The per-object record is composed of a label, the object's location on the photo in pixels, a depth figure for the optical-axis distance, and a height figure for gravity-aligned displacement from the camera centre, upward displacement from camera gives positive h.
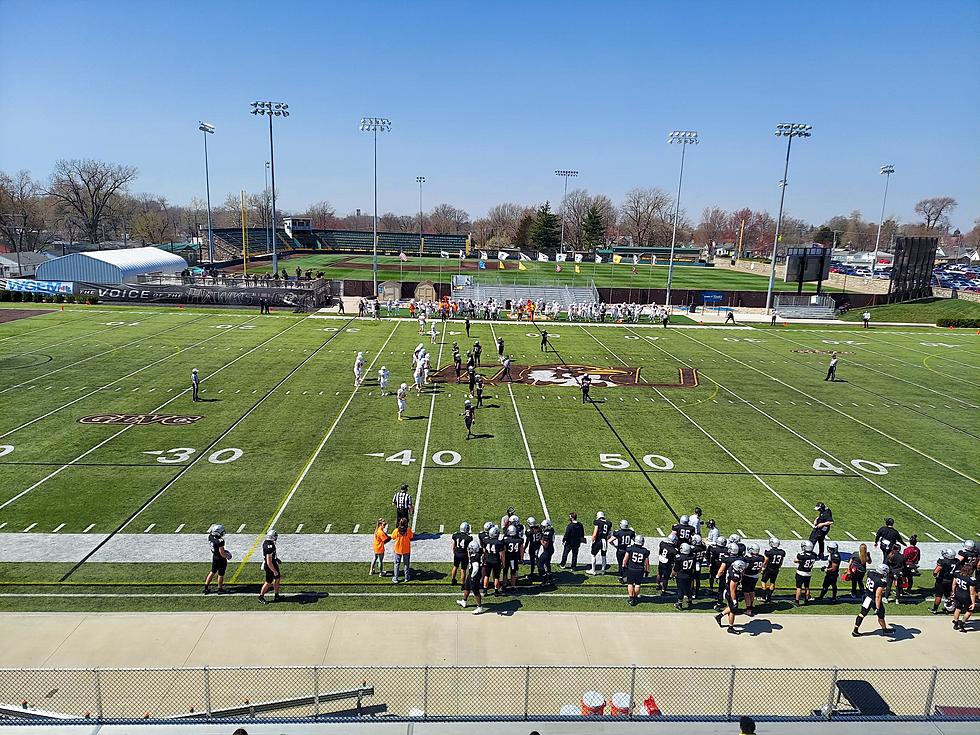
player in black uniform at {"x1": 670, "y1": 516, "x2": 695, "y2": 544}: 11.44 -4.88
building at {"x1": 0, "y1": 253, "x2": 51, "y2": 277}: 65.75 -3.80
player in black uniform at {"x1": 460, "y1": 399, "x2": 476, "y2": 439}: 19.27 -5.02
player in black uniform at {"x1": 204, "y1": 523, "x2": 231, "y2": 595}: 10.64 -5.28
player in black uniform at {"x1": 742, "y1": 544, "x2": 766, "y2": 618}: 10.77 -5.25
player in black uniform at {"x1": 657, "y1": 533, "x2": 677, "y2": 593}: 11.44 -5.49
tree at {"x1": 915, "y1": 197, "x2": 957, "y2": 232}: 151.38 +12.91
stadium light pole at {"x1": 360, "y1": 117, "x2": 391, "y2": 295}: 52.03 +9.36
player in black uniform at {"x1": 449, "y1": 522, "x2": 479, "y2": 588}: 11.12 -5.15
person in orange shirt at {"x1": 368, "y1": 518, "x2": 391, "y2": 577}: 11.68 -5.35
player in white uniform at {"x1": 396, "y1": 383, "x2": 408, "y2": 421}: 21.14 -4.96
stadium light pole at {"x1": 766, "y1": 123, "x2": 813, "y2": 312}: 51.94 +10.17
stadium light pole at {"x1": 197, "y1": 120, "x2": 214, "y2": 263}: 60.86 +9.98
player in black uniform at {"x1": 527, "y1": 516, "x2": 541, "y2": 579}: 11.91 -5.33
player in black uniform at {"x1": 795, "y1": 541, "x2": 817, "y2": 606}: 11.16 -5.35
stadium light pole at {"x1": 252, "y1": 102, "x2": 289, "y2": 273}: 52.41 +10.37
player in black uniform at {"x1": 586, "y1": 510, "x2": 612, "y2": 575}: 12.23 -5.41
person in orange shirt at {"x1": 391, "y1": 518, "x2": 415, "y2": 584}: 11.55 -5.31
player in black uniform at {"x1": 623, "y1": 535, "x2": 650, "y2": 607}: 11.12 -5.41
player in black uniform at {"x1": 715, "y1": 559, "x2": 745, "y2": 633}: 10.57 -5.37
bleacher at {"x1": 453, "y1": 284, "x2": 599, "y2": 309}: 54.94 -3.94
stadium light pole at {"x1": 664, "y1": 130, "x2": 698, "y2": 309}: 52.88 +9.48
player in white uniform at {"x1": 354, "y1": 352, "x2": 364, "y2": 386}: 24.92 -4.97
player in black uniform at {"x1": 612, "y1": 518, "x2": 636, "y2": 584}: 11.76 -5.22
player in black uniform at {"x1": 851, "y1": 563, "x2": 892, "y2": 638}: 10.34 -5.37
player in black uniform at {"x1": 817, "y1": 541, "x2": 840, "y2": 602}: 11.30 -5.42
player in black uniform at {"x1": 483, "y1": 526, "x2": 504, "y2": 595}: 10.98 -5.24
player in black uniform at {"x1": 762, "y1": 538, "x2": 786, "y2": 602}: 11.20 -5.29
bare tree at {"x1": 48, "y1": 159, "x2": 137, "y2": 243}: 94.50 +5.68
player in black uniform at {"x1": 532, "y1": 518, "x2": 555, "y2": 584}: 11.82 -5.50
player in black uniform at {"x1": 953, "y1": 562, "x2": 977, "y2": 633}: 10.68 -5.40
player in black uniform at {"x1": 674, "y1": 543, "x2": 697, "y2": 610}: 11.06 -5.36
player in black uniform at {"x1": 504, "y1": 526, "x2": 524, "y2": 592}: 11.45 -5.42
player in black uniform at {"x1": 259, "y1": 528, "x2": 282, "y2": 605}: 10.53 -5.30
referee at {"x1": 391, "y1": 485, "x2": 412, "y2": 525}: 12.96 -5.19
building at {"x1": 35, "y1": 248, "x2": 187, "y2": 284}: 49.31 -2.99
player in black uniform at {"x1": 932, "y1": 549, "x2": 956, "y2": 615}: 11.23 -5.39
